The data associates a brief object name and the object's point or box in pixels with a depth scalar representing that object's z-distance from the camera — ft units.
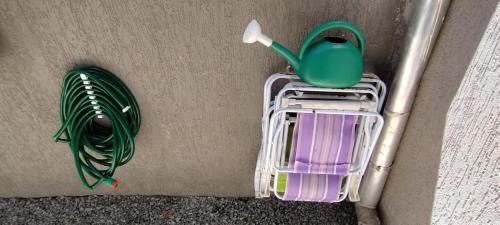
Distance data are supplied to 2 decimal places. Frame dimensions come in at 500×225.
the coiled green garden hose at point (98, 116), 5.99
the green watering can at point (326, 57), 4.79
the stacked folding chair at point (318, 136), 5.56
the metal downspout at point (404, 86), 4.87
